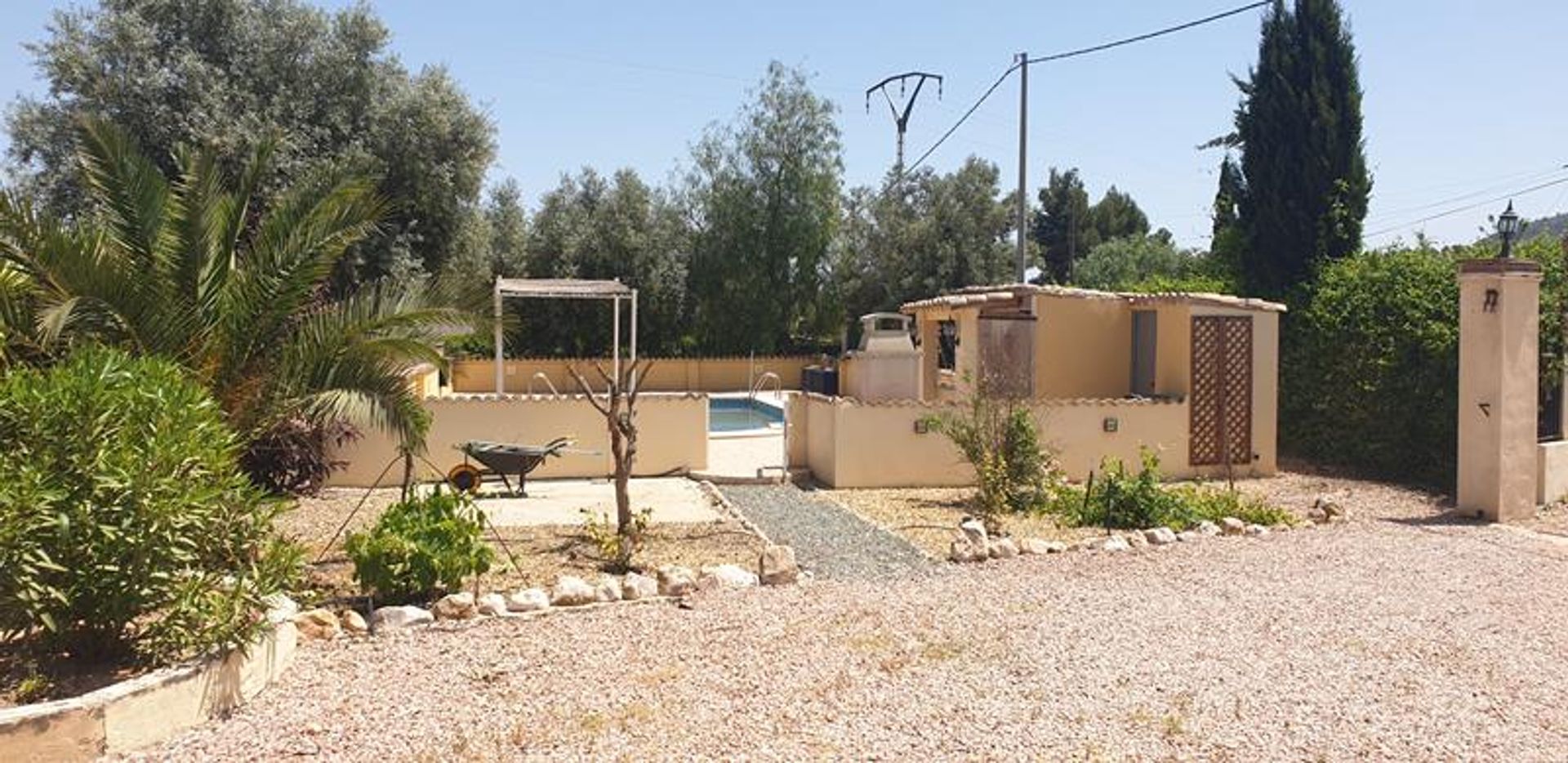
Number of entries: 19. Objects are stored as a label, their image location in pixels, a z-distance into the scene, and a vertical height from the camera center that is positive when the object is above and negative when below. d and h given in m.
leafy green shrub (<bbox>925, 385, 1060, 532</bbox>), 11.96 -0.90
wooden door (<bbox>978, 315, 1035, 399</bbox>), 16.42 +0.36
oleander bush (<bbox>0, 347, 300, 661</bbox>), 4.87 -0.71
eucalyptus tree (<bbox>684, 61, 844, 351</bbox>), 34.66 +4.84
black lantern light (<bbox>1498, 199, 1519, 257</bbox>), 12.15 +1.61
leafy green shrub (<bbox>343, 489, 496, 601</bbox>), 7.28 -1.24
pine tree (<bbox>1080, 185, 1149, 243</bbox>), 59.22 +8.24
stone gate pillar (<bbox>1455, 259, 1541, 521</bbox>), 11.60 -0.11
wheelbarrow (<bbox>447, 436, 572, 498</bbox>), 12.48 -1.10
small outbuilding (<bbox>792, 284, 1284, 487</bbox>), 13.98 -0.24
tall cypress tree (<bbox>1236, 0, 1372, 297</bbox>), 19.42 +3.88
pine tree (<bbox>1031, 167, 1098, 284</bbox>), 57.84 +7.75
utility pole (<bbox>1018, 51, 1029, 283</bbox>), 24.02 +4.74
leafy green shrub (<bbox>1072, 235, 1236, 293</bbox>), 40.56 +4.11
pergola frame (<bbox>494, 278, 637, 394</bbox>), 21.17 +1.48
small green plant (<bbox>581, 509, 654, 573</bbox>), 8.82 -1.44
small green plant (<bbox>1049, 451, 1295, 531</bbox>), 11.05 -1.39
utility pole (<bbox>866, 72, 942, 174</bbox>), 35.78 +8.31
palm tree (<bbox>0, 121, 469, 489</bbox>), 7.36 +0.50
